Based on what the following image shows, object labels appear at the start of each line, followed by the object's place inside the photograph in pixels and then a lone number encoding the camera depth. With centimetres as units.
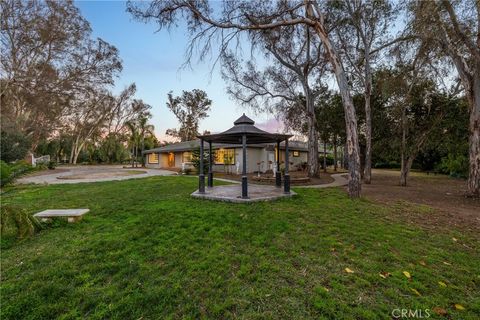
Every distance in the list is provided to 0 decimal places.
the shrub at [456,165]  1553
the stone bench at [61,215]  490
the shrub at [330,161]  3491
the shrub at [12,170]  399
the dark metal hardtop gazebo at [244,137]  710
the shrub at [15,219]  289
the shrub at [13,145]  1581
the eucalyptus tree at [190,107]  3678
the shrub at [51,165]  2358
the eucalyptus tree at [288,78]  1420
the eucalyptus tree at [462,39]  639
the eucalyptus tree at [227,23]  741
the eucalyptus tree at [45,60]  1415
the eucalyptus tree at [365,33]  1097
